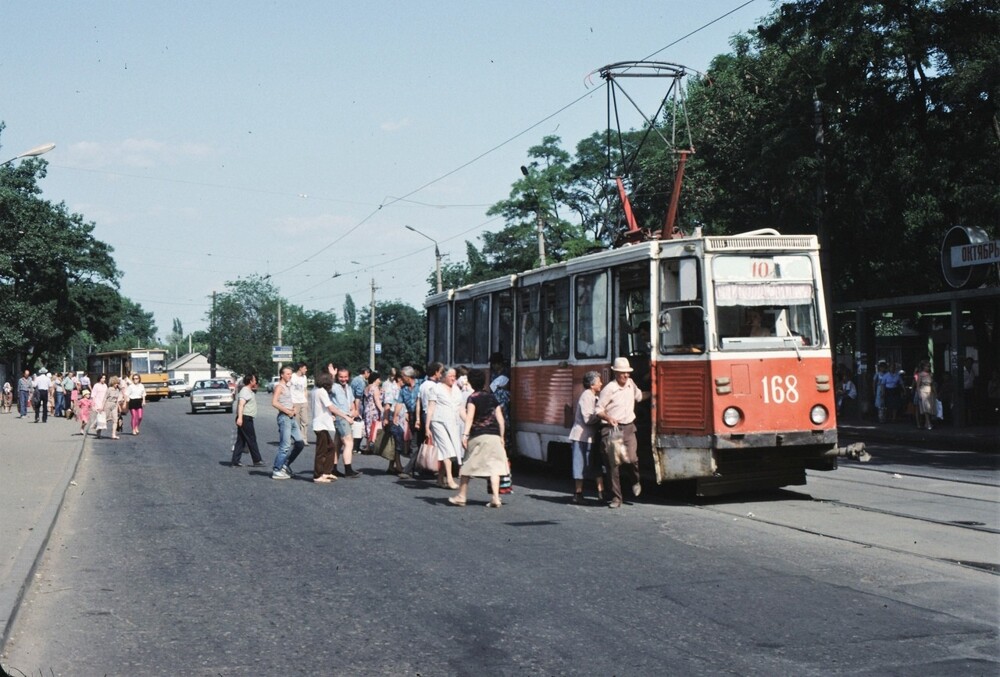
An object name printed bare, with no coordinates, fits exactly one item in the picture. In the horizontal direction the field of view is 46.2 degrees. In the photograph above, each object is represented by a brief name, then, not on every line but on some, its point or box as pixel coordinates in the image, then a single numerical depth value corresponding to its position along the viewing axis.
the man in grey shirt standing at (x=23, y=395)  46.59
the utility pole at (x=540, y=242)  40.36
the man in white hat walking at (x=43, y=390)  39.94
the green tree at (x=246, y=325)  93.81
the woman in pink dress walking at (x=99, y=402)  30.68
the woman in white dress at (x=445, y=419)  15.64
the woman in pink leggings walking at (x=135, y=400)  32.62
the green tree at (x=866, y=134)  26.58
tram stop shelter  27.81
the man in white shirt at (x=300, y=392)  19.11
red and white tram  13.56
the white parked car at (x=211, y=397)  51.38
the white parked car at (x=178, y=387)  97.19
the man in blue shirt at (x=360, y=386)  23.16
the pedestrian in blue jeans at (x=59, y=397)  45.72
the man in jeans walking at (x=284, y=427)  17.77
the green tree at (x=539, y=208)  65.06
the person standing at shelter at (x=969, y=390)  30.33
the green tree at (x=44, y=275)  56.31
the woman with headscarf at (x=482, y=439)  13.88
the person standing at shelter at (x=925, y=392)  28.16
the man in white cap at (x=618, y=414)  13.48
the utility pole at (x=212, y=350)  93.25
